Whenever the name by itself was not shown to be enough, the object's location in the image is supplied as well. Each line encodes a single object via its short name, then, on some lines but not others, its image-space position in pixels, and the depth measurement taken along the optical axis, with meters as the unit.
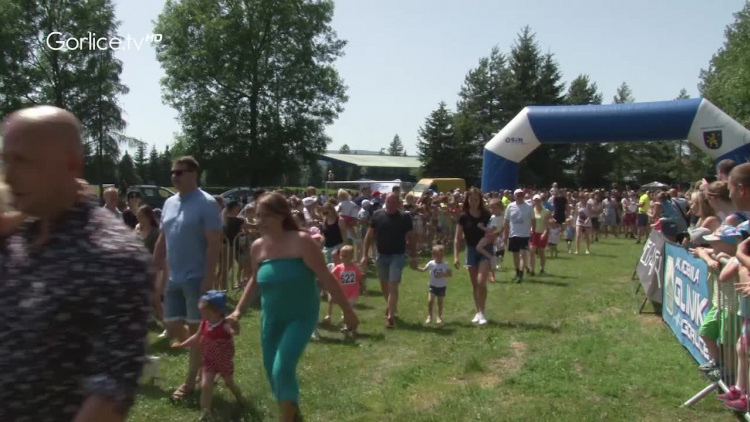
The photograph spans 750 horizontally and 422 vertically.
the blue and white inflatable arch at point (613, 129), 23.73
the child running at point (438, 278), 10.35
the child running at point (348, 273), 9.88
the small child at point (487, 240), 10.22
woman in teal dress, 5.00
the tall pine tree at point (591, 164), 65.75
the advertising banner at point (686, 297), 7.25
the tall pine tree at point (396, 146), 181.32
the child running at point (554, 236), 19.49
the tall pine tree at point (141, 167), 76.03
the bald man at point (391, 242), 10.16
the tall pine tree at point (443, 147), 63.59
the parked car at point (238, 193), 34.59
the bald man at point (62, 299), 1.96
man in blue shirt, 5.98
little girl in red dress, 5.92
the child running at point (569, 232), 21.80
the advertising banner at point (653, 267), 10.42
